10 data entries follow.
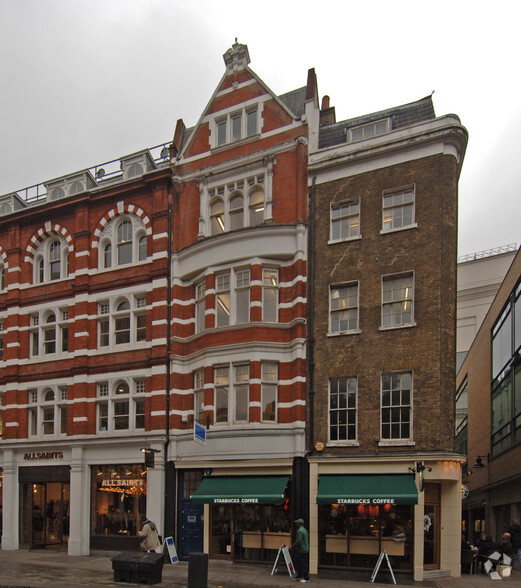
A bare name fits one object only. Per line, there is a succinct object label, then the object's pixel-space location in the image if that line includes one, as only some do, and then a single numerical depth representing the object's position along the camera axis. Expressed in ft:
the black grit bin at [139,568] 55.21
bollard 53.01
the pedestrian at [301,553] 57.98
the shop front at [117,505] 77.71
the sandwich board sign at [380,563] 57.82
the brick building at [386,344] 60.85
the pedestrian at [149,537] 60.44
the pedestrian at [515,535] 68.74
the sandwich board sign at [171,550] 65.56
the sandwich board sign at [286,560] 61.05
